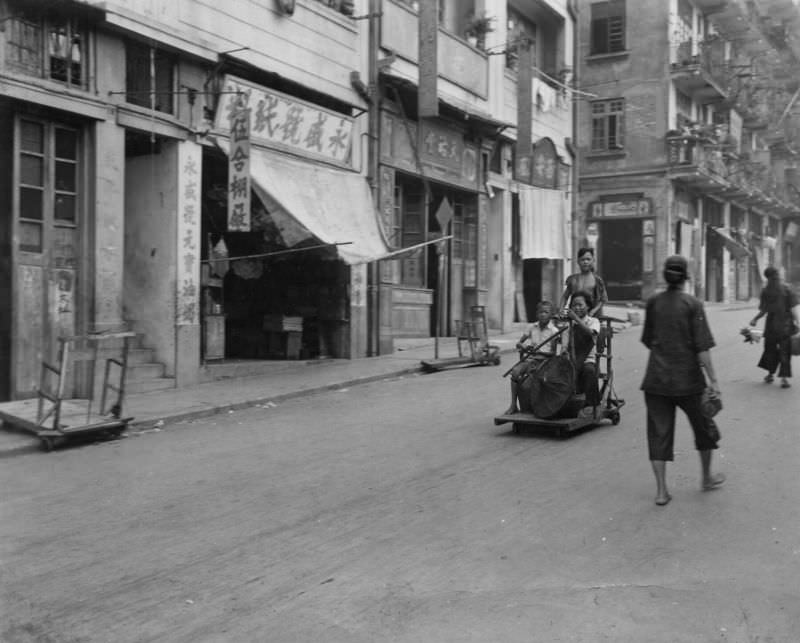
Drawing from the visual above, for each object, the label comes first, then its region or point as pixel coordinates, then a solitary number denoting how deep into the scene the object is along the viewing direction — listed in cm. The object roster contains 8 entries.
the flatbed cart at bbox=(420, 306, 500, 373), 1484
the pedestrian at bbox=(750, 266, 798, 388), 1158
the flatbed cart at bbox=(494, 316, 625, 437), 796
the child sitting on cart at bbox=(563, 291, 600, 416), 823
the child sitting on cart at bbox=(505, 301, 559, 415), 833
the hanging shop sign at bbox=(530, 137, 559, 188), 2223
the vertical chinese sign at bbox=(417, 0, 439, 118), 1609
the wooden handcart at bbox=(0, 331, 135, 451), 802
